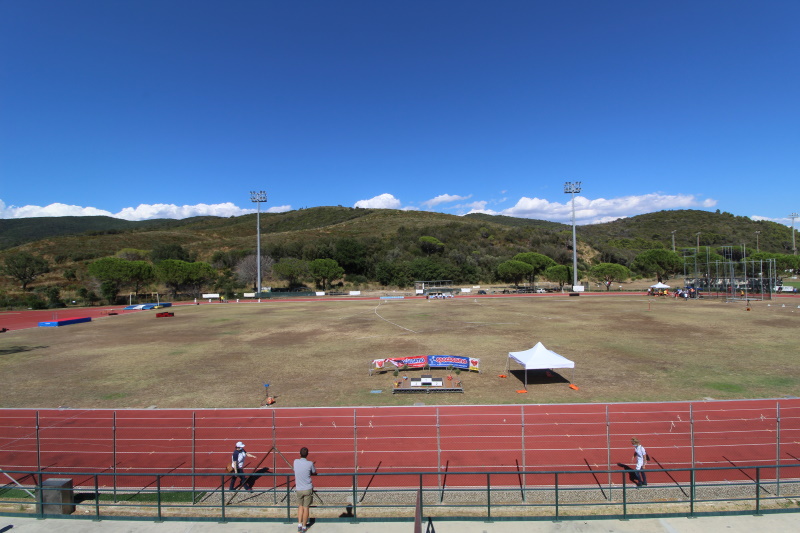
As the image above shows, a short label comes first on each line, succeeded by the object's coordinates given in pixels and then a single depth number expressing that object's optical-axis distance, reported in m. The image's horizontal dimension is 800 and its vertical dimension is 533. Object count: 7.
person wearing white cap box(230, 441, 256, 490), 11.02
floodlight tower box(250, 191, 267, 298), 81.62
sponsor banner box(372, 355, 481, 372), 21.69
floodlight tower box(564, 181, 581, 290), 84.56
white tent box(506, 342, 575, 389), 18.83
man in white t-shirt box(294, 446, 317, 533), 7.78
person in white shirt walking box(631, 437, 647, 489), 10.63
